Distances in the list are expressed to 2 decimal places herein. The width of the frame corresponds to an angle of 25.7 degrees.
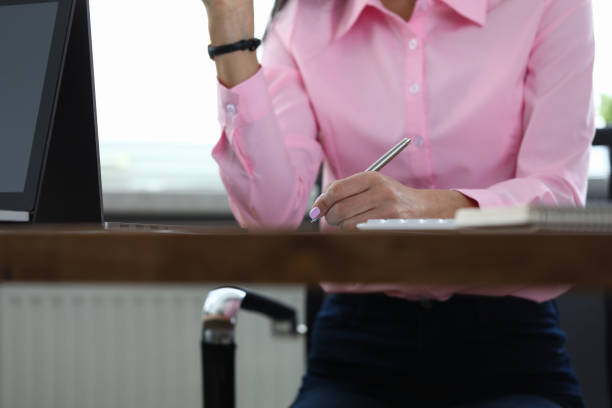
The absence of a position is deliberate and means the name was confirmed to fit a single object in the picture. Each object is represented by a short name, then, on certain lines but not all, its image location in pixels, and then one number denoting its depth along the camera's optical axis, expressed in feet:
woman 5.30
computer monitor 5.03
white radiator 8.51
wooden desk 2.89
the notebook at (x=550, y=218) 3.40
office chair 4.93
